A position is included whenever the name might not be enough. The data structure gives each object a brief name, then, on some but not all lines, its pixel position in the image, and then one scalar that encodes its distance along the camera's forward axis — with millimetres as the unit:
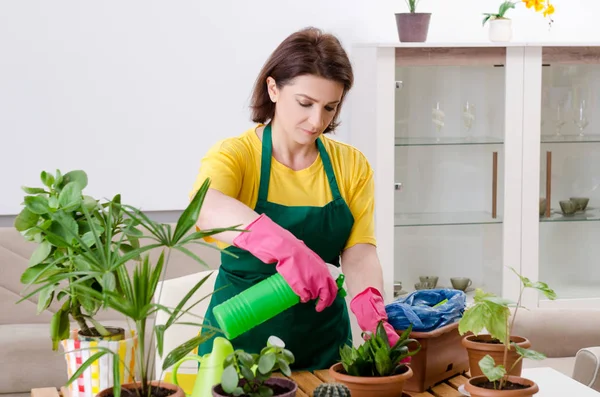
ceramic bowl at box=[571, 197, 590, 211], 4879
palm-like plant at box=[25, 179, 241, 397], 2375
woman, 3024
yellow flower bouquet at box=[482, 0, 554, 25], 4646
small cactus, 2426
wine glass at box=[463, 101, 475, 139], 4703
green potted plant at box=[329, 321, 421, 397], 2500
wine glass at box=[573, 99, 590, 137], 4797
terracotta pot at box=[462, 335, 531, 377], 2636
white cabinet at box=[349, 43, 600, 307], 4567
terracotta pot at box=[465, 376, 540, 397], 2483
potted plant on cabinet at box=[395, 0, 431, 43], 4528
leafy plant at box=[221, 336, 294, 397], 2360
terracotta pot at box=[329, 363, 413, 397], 2494
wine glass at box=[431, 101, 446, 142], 4693
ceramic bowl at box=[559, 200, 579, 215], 4846
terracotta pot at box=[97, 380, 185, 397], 2401
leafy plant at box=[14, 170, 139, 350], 2473
